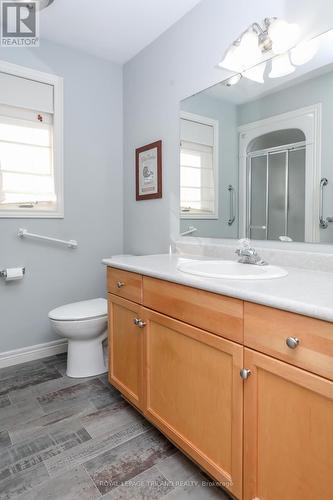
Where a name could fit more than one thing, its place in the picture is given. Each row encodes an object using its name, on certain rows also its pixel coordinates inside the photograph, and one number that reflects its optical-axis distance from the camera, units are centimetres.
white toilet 192
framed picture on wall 226
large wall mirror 135
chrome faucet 147
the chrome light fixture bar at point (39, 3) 181
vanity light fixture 141
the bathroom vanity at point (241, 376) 81
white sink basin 115
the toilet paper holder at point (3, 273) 213
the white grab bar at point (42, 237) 222
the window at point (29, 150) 216
